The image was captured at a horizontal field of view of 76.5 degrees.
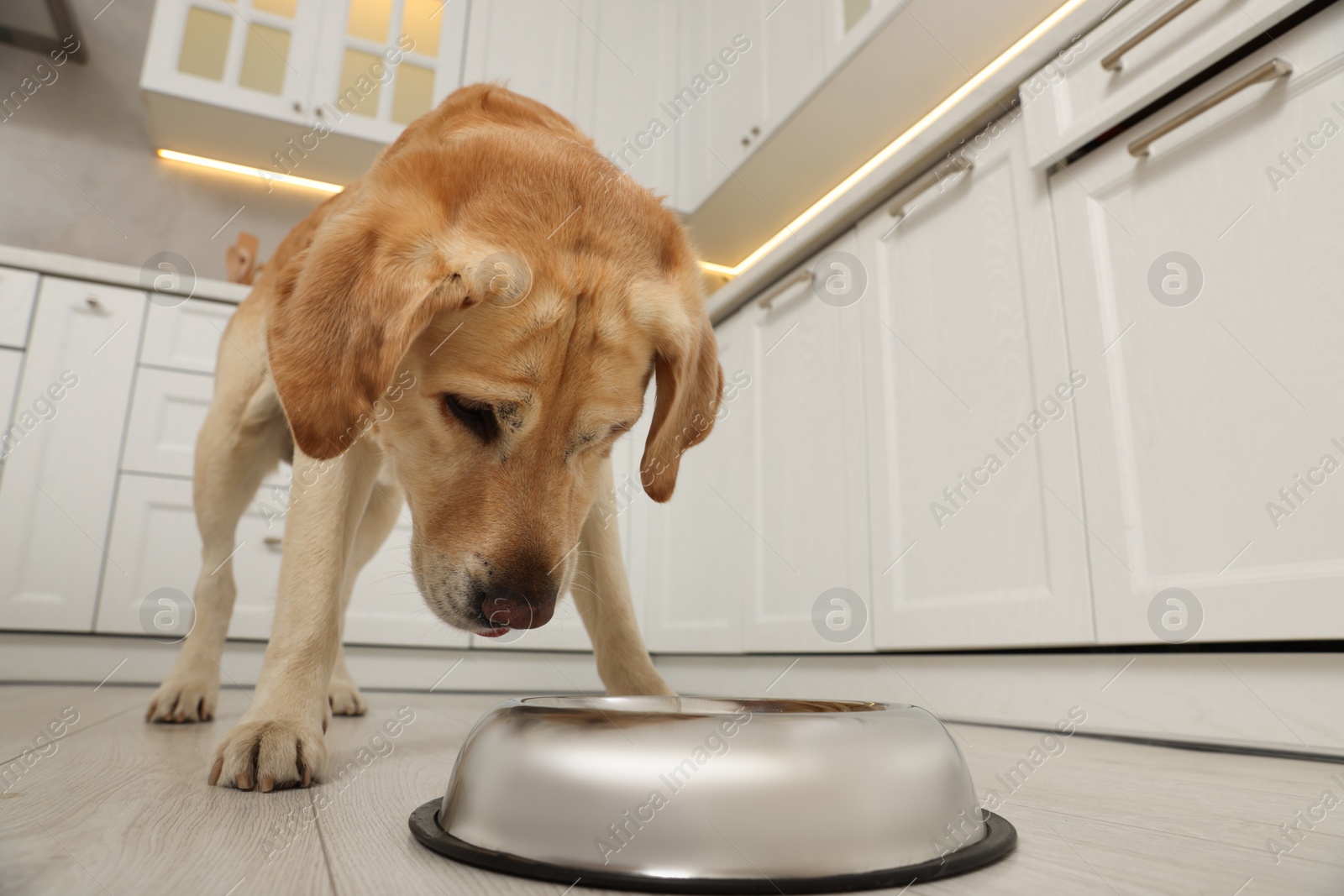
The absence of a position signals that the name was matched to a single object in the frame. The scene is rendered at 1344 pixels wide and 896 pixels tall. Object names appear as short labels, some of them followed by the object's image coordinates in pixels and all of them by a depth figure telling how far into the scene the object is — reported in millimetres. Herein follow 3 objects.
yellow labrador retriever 998
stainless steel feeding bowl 577
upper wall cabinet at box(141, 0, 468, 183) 3416
